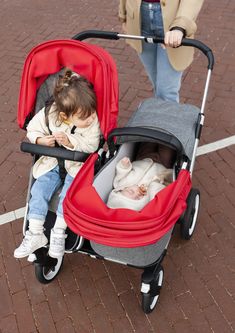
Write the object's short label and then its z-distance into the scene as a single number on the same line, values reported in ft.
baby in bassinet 8.45
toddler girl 8.57
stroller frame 8.53
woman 9.51
